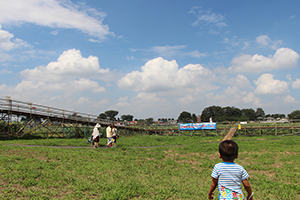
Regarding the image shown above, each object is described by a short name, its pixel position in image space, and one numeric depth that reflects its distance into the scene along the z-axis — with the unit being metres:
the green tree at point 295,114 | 150.50
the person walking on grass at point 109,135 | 17.17
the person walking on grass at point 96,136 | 16.47
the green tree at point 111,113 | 167.10
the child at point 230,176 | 4.00
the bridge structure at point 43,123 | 23.11
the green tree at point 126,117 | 176.52
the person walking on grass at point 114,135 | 16.95
